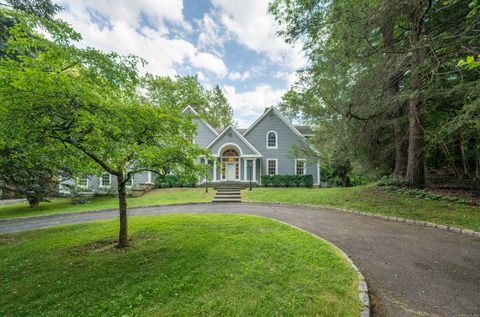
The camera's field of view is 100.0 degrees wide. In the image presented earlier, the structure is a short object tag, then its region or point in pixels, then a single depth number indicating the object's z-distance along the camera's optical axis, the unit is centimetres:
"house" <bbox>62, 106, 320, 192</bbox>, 1859
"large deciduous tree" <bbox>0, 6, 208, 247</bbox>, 298
